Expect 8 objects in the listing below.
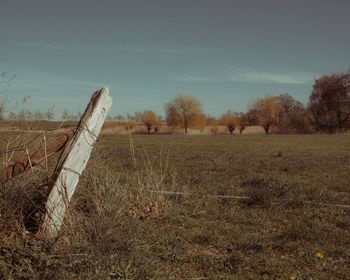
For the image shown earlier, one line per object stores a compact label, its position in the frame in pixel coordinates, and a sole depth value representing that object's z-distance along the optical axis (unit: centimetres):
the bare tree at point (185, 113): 6838
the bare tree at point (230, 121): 6975
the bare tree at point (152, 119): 6054
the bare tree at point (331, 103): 5784
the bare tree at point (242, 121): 6975
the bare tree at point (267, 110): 6975
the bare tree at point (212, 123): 6789
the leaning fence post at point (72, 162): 335
